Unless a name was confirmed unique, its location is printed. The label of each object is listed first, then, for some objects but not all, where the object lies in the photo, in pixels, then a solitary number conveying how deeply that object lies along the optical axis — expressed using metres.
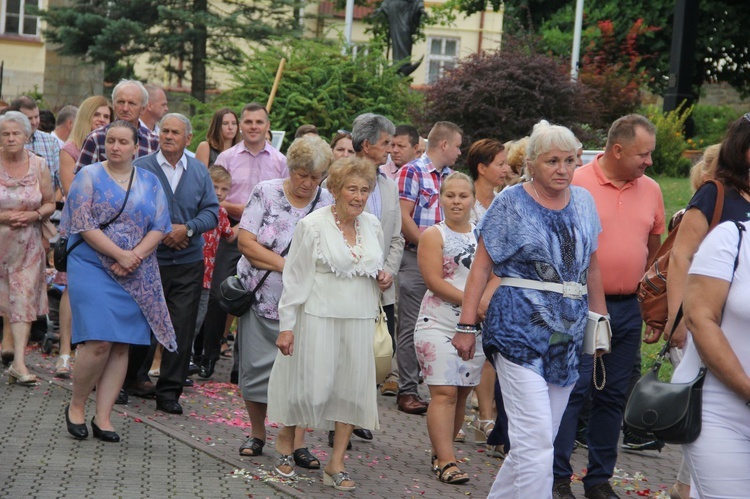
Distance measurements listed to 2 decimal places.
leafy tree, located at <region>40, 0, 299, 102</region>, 34.09
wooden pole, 15.32
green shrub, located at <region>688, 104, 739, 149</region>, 32.62
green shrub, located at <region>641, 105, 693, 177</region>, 24.45
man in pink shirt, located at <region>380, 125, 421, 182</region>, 11.30
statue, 23.48
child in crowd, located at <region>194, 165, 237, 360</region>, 10.80
